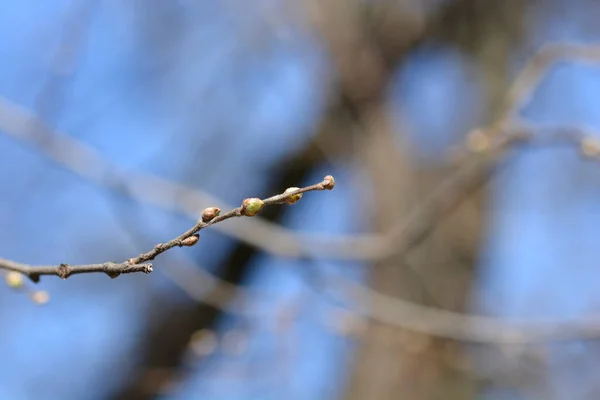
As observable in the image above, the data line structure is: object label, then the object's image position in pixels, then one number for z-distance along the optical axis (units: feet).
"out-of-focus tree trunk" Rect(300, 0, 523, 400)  5.61
